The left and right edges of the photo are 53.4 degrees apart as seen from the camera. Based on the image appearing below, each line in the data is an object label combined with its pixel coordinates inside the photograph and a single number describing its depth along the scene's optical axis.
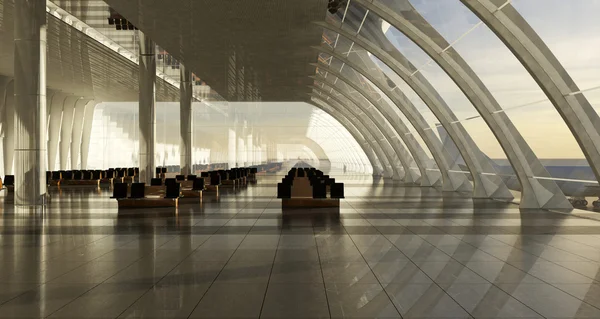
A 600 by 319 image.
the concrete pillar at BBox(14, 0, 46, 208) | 16.39
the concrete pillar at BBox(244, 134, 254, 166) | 47.53
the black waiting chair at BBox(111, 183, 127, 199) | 16.42
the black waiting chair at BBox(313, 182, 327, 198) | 16.70
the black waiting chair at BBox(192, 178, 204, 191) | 20.72
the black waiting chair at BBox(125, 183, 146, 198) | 16.70
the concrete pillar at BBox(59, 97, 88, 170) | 42.75
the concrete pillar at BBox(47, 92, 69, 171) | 40.58
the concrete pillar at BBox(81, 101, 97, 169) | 46.02
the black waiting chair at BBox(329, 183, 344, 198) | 16.31
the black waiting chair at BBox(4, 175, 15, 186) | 23.28
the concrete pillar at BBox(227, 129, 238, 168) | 43.94
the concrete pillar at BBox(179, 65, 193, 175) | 33.75
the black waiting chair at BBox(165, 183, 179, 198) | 16.59
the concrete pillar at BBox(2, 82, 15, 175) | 32.72
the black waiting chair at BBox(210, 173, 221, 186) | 24.04
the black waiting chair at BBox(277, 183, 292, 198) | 16.61
